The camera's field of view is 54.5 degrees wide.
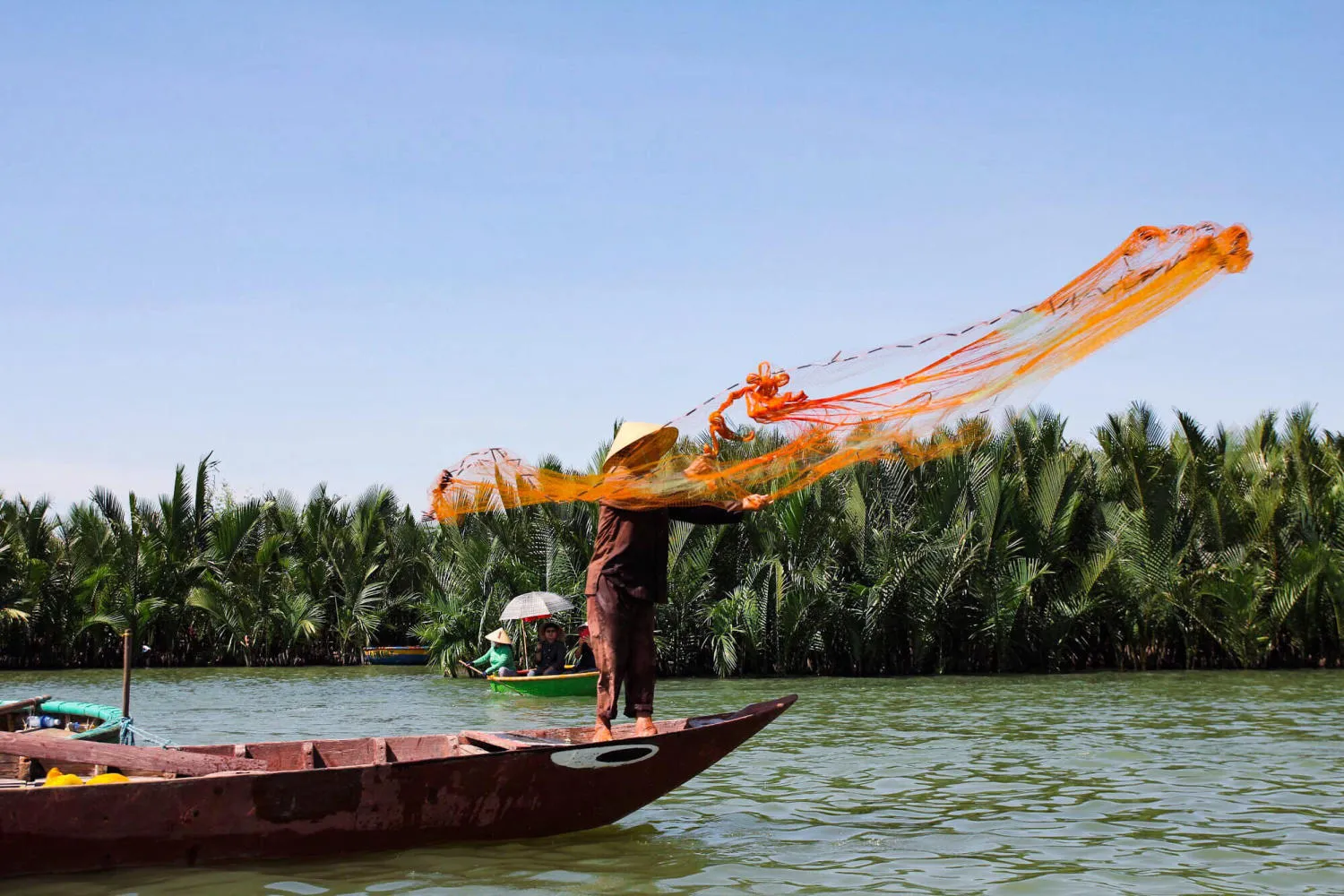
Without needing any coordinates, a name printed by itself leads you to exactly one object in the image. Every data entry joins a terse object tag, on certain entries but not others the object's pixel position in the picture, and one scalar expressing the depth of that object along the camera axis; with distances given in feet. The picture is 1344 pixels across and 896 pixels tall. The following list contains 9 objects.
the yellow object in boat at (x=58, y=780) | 25.14
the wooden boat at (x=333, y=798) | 23.91
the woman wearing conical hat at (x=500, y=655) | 66.90
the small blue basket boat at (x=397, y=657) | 92.22
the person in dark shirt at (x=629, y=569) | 27.09
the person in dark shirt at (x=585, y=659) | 71.90
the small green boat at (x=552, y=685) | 63.26
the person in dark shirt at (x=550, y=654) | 64.64
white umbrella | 67.87
